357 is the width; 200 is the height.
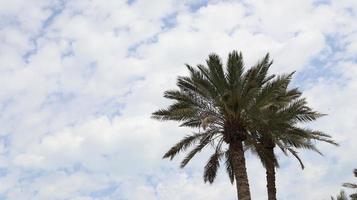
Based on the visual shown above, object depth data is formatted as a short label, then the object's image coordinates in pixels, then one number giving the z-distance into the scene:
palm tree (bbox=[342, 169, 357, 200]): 55.28
